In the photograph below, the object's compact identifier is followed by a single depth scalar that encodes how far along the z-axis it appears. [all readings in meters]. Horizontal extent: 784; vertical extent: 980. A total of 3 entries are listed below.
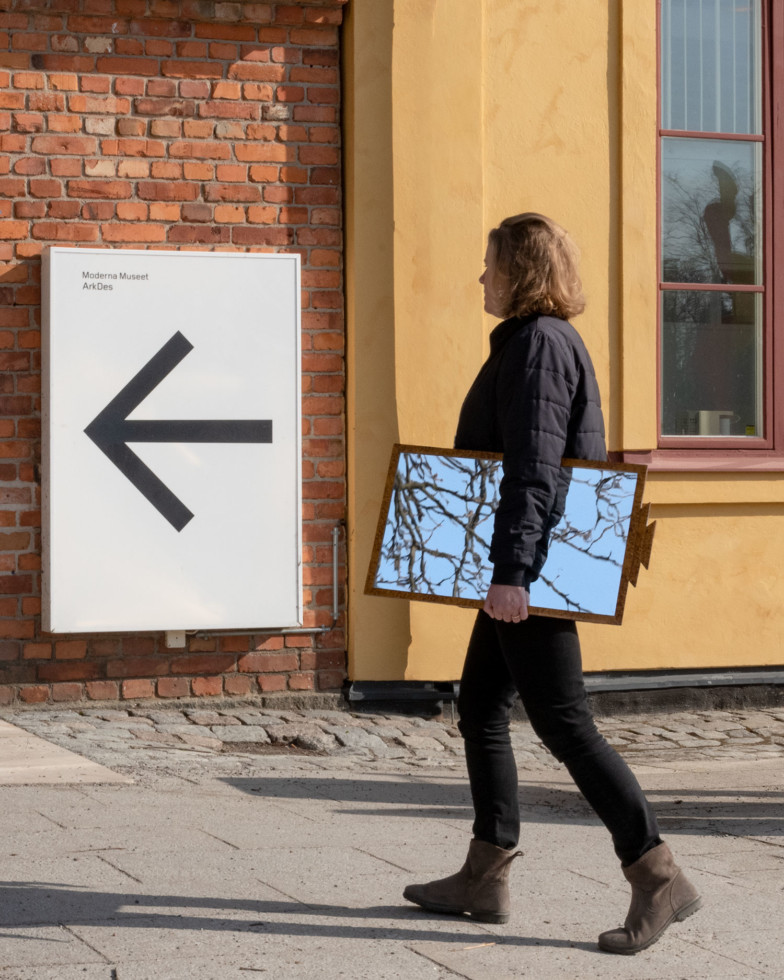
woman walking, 6.35
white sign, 12.00
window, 14.00
